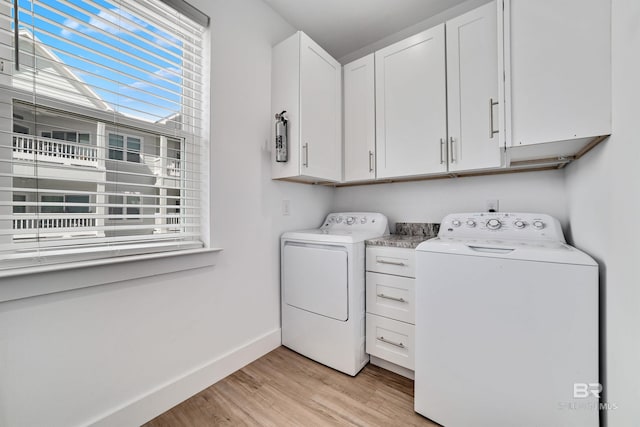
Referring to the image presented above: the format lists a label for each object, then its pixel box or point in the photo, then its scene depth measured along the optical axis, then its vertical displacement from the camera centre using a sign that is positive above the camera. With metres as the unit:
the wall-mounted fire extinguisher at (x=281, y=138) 1.88 +0.54
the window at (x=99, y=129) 1.01 +0.41
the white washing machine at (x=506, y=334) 1.01 -0.55
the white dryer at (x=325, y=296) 1.71 -0.61
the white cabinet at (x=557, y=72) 1.02 +0.59
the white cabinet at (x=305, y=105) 1.86 +0.82
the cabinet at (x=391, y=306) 1.63 -0.64
